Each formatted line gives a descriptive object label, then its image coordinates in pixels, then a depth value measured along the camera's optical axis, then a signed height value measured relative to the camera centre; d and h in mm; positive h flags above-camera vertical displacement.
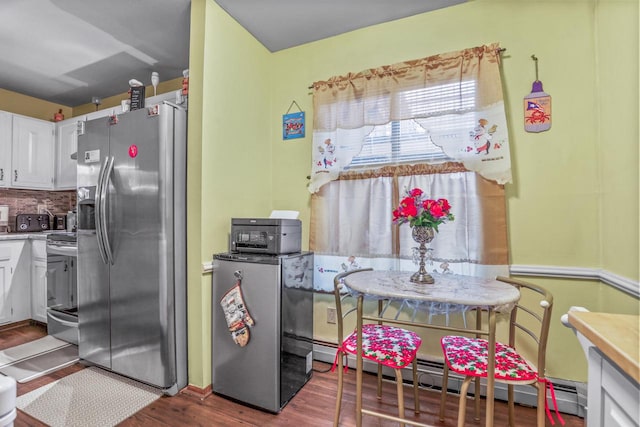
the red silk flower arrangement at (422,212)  1598 +33
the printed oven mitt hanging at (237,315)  1807 -594
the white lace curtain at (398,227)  1856 -57
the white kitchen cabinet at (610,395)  608 -414
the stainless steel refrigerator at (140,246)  1918 -175
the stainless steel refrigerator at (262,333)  1759 -712
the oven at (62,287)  2597 -603
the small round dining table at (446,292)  1229 -355
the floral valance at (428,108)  1855 +772
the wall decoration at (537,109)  1783 +655
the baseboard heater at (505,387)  1696 -1078
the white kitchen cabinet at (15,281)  2893 -593
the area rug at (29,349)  2359 -1098
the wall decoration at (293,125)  2498 +811
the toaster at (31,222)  3297 -5
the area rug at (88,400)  1680 -1122
